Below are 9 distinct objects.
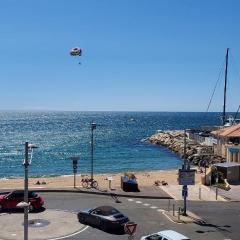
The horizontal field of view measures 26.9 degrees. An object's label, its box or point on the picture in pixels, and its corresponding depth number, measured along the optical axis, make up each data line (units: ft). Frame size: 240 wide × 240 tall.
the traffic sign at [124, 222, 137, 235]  64.39
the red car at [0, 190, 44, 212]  111.14
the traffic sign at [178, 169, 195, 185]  108.78
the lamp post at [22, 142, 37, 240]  66.89
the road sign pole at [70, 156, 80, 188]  143.17
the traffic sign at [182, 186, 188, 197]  108.69
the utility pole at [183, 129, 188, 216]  108.06
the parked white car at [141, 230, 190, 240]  75.92
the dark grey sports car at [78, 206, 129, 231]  92.99
